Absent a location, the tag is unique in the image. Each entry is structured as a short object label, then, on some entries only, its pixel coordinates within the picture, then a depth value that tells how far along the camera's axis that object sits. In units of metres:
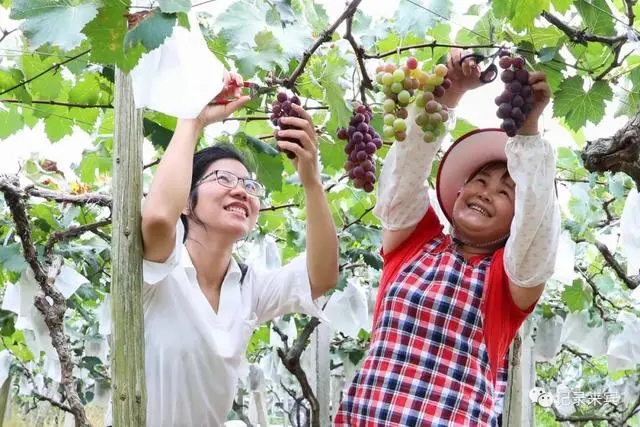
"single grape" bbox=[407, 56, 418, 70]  1.62
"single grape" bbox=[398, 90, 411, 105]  1.58
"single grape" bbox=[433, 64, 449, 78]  1.63
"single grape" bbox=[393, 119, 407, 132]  1.61
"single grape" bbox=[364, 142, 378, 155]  1.82
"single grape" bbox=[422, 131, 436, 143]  1.66
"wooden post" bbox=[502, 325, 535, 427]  3.22
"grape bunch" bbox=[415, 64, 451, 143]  1.63
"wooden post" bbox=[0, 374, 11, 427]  7.17
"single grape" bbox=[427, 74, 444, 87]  1.62
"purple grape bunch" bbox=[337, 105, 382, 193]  1.81
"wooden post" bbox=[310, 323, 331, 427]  5.12
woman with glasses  1.73
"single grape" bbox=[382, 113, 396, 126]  1.61
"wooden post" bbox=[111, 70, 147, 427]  1.58
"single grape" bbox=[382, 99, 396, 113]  1.59
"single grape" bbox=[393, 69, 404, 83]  1.59
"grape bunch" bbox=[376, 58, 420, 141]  1.59
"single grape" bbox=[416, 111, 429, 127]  1.64
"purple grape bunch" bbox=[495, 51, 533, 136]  1.56
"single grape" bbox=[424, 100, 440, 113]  1.62
